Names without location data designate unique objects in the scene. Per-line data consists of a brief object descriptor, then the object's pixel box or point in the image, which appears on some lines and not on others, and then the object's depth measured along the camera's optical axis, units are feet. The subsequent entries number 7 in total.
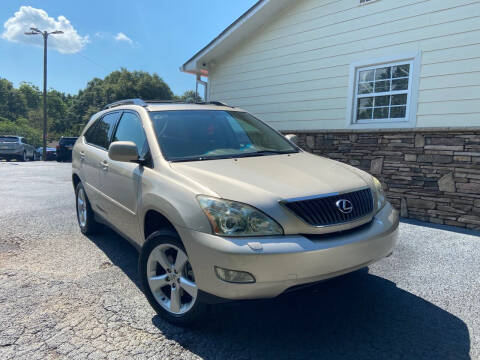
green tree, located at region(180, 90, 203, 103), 263.82
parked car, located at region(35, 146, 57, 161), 89.30
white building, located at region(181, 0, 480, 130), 19.72
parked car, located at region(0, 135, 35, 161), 67.36
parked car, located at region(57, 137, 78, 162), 70.13
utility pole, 83.10
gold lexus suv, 7.19
